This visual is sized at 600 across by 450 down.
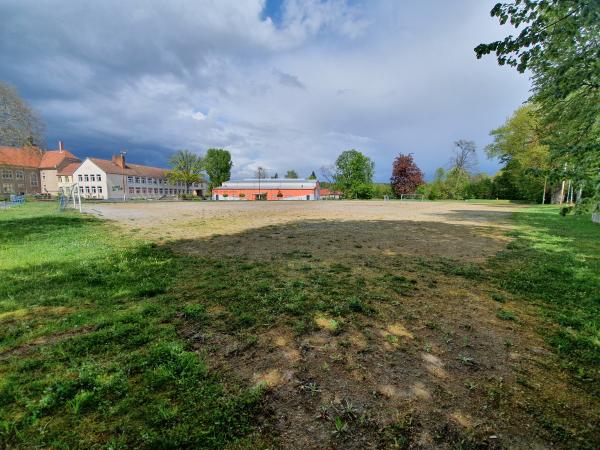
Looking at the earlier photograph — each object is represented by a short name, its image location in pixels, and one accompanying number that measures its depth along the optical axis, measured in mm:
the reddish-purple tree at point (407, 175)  80869
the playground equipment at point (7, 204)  30194
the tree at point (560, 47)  3043
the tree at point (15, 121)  30297
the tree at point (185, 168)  87875
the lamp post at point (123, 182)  80081
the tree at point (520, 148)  34094
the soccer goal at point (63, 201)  26619
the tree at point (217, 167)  101500
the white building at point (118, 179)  75688
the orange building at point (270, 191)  85438
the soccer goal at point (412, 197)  79188
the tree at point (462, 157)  66944
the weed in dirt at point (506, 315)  4285
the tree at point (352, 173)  95338
